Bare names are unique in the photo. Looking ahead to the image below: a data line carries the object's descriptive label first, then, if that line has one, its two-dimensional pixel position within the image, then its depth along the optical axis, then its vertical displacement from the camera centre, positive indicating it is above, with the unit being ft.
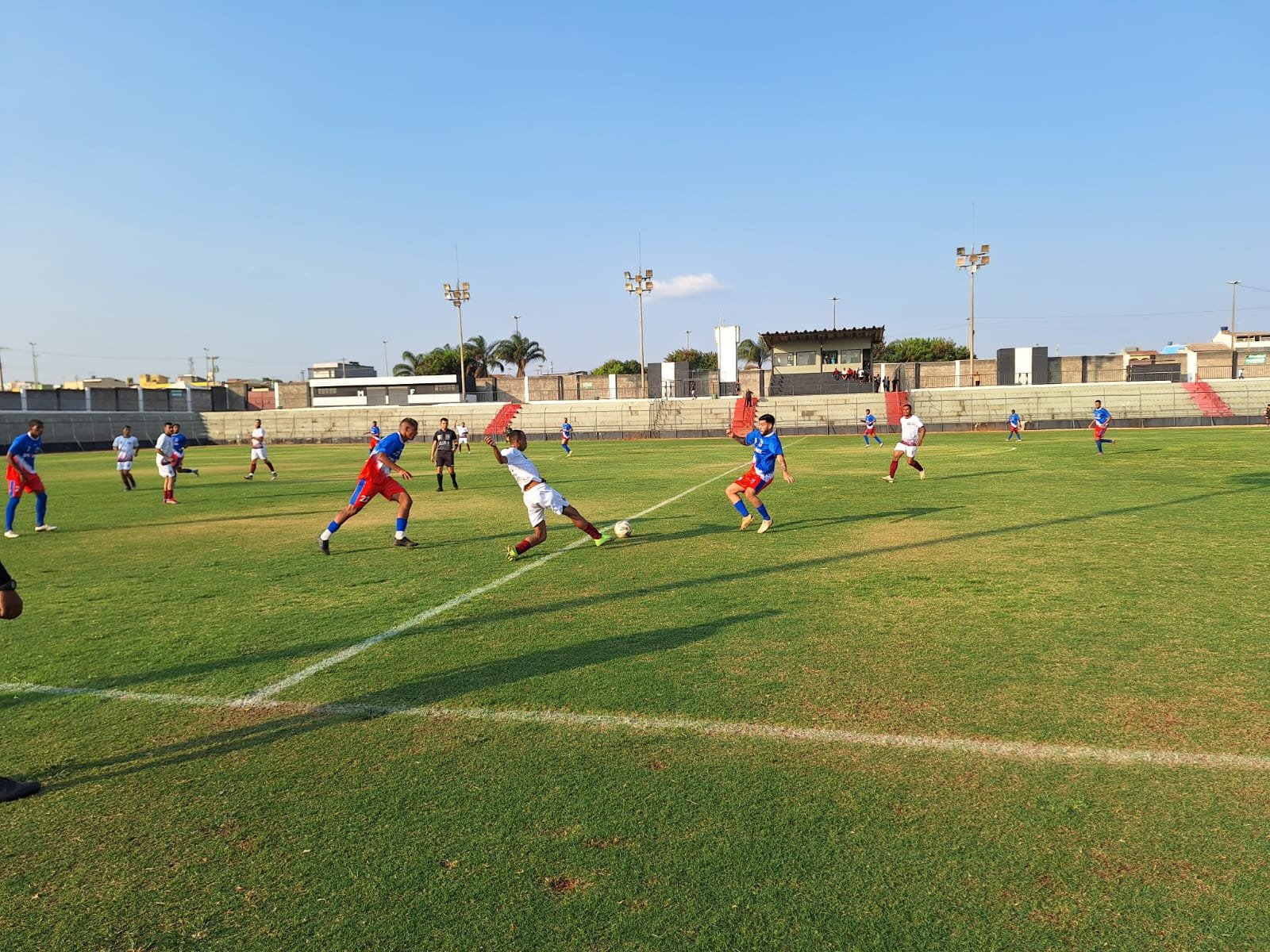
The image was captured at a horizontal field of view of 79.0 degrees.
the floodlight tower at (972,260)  188.75 +32.73
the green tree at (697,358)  379.55 +22.62
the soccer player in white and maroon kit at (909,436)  62.13 -3.32
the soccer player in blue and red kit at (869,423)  114.14 -3.97
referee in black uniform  60.59 -3.32
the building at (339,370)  314.35 +16.83
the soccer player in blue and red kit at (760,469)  41.91 -3.76
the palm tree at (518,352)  322.55 +22.92
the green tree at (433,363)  330.95 +20.16
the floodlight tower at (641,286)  212.02 +32.24
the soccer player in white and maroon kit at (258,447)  80.74 -3.49
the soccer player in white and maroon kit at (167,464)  61.46 -3.84
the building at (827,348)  204.54 +13.48
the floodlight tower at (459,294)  240.73 +35.52
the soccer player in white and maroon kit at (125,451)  69.05 -2.94
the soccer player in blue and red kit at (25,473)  46.60 -3.15
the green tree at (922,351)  305.32 +17.85
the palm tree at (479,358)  321.93 +20.76
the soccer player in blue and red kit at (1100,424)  89.15 -3.93
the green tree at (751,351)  348.84 +21.97
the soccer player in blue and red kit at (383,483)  38.06 -3.67
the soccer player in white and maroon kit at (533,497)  34.58 -4.13
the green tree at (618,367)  333.91 +15.96
